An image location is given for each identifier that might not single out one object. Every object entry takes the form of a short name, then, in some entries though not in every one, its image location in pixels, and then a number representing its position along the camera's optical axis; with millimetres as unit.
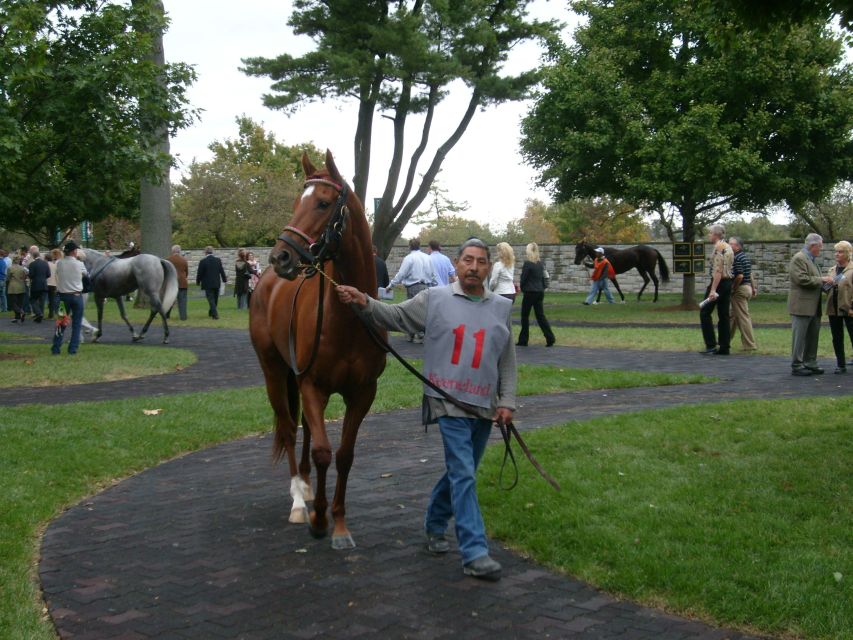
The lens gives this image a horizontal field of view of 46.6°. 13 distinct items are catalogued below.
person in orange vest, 33188
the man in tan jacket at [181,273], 26219
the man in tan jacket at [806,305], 13508
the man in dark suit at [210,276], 27234
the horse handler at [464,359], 5414
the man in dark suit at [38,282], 26270
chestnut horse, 5812
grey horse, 20094
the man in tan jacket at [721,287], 15984
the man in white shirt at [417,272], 17812
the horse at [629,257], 33812
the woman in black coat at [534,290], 18125
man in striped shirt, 16453
